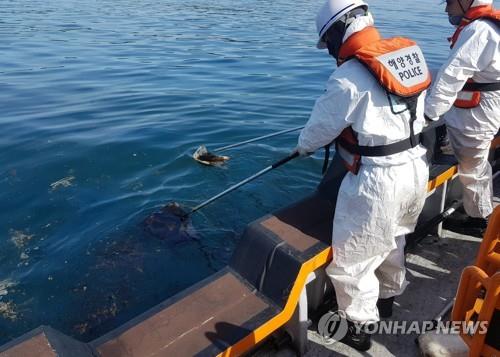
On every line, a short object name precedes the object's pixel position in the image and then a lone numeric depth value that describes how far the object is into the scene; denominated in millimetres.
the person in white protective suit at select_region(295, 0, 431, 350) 2689
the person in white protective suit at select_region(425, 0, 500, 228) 3566
